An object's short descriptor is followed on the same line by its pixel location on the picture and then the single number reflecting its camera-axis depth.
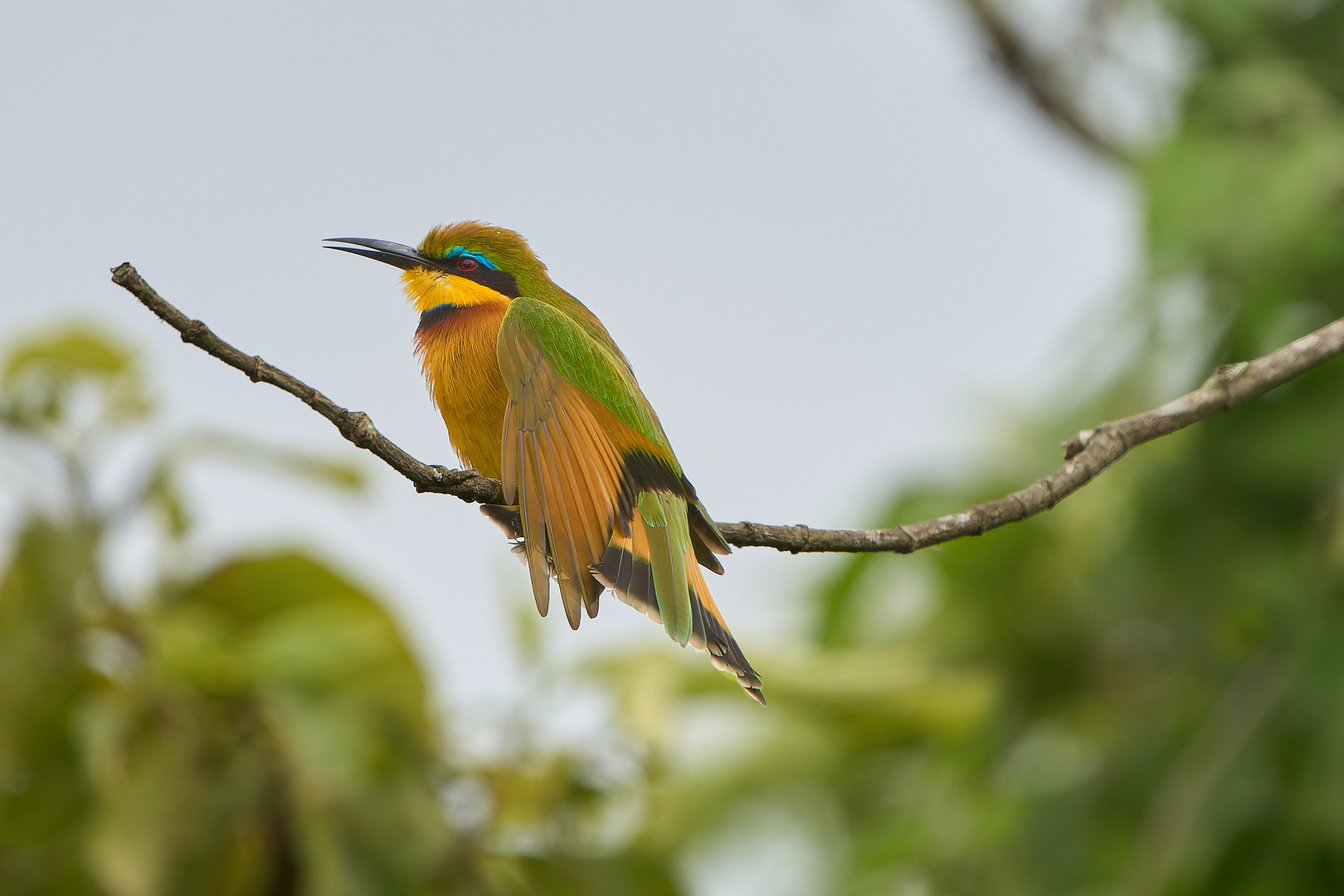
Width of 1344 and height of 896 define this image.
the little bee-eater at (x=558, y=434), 5.89
